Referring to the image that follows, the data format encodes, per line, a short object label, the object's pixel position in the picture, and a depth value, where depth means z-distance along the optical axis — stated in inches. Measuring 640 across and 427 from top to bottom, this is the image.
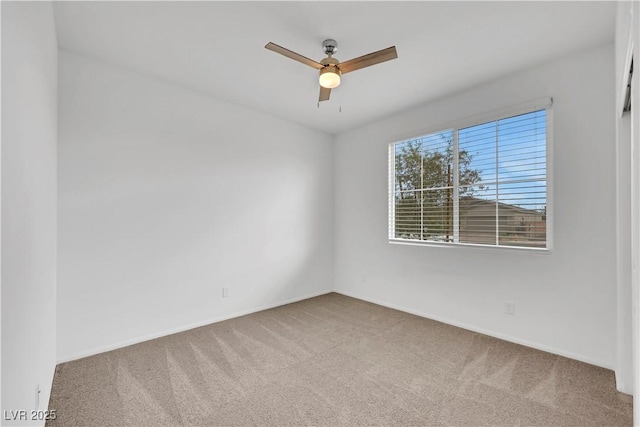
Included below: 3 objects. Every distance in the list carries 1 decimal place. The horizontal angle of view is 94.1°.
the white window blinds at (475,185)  114.4
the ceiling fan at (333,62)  85.4
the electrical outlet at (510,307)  117.6
